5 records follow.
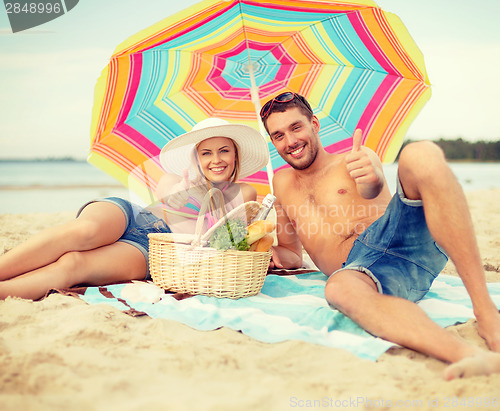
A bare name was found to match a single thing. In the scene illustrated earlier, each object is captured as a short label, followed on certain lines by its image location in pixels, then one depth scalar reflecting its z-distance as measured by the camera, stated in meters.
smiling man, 1.70
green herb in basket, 2.36
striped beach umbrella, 2.66
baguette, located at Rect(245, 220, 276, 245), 2.42
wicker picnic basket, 2.37
